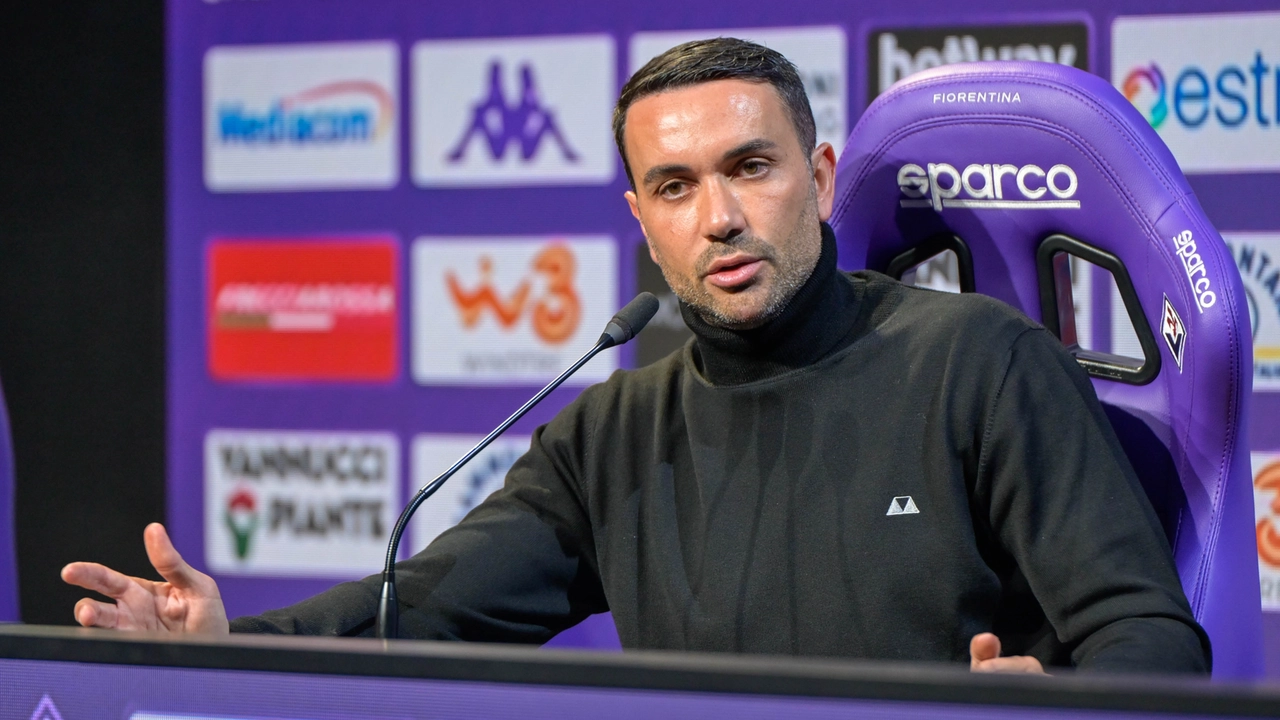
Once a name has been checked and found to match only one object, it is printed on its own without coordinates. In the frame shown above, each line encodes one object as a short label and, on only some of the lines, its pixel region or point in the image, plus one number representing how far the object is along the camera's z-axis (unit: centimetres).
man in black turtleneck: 581
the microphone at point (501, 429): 577
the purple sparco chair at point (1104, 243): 585
